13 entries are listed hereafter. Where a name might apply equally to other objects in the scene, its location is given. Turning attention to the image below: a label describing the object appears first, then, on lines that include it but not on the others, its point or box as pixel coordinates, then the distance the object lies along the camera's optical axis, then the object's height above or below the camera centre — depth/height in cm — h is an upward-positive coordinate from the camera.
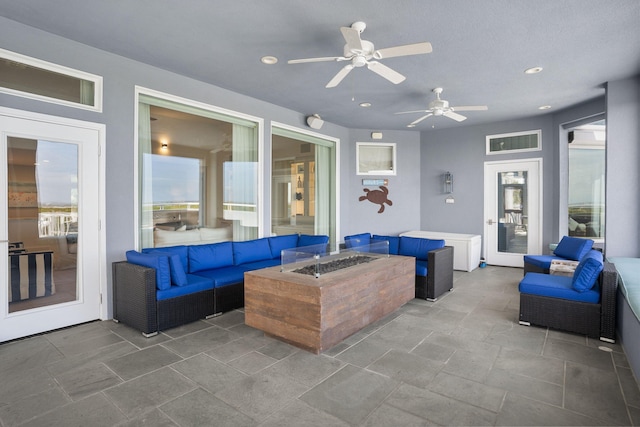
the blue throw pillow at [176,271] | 342 -64
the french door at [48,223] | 307 -15
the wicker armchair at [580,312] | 308 -101
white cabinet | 624 -79
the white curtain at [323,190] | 676 +36
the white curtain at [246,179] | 513 +44
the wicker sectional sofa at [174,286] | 321 -80
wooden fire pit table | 271 -83
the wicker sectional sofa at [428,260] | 435 -70
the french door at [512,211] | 645 -7
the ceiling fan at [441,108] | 467 +141
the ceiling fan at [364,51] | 275 +134
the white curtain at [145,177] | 396 +37
